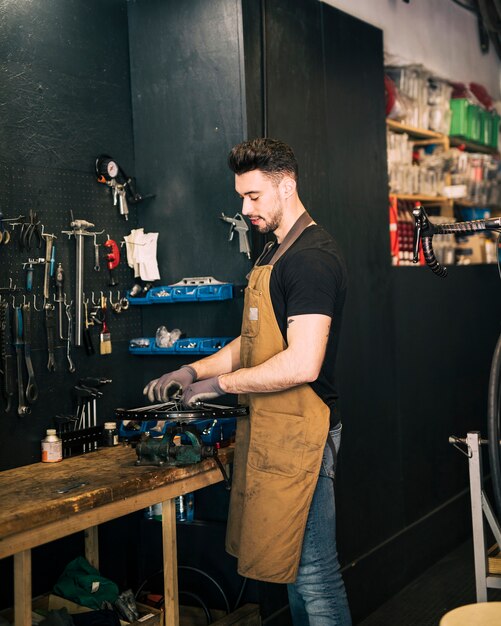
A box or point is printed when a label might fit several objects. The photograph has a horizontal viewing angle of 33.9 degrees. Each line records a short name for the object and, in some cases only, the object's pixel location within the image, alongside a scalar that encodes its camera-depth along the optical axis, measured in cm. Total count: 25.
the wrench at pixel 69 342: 309
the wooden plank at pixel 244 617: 292
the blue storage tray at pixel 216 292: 308
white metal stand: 258
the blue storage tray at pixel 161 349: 321
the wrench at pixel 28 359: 288
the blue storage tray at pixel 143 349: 328
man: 247
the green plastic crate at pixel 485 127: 554
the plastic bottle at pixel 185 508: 321
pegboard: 292
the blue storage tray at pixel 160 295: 321
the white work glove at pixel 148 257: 334
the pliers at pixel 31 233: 293
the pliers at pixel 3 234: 285
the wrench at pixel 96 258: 322
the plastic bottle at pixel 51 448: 287
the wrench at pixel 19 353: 286
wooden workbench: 217
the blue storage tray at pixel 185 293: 315
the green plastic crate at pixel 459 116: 521
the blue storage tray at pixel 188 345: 313
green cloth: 280
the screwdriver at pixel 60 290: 303
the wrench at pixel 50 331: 299
